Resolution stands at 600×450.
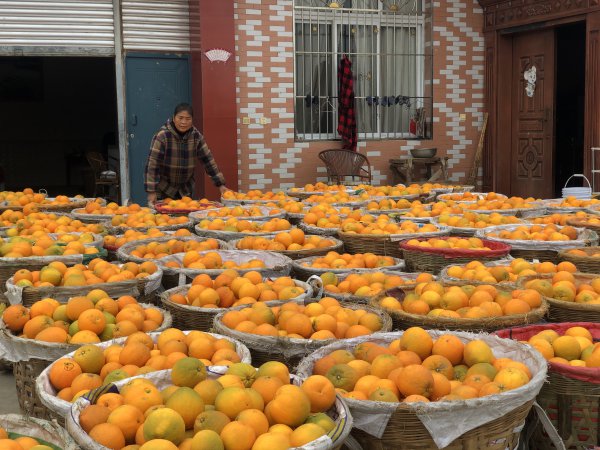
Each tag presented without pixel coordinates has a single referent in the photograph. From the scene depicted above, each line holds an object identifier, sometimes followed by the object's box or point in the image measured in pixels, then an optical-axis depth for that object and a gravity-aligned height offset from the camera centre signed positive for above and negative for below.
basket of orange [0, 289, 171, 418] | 2.98 -0.73
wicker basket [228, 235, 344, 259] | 4.77 -0.69
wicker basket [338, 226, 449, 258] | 4.96 -0.66
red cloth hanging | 10.62 +0.39
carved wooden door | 10.90 +0.25
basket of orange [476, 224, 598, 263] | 4.56 -0.61
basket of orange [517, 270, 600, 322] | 3.26 -0.69
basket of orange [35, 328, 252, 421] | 2.46 -0.72
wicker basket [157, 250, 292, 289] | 4.08 -0.68
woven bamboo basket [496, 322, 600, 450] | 2.60 -0.91
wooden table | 10.73 -0.42
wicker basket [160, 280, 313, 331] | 3.37 -0.76
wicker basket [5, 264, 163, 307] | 3.64 -0.70
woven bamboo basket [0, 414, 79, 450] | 2.05 -0.77
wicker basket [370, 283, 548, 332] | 3.00 -0.71
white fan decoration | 10.00 +1.08
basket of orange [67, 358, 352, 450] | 1.91 -0.70
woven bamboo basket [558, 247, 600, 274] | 4.17 -0.67
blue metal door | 10.20 +0.56
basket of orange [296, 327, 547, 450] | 2.21 -0.74
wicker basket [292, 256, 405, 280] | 4.16 -0.71
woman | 7.04 -0.15
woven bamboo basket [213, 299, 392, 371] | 2.86 -0.76
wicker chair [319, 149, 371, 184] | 10.40 -0.33
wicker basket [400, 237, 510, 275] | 4.38 -0.67
